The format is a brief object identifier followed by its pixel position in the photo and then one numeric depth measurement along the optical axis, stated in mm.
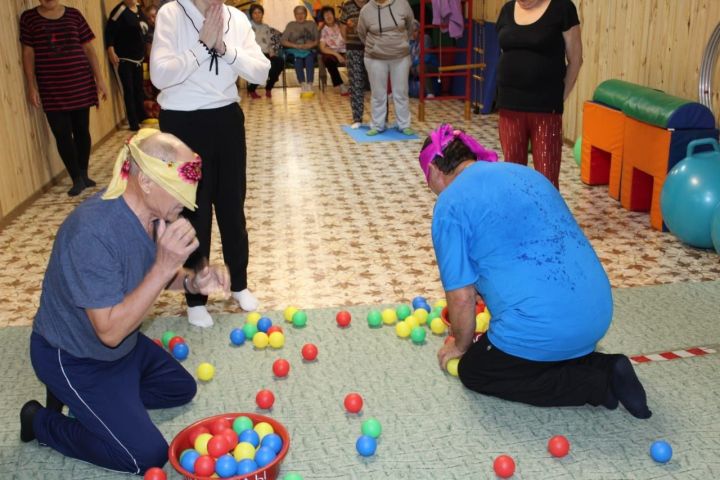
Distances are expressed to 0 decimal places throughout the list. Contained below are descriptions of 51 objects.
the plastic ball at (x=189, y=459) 2463
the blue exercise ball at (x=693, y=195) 4355
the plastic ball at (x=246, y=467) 2426
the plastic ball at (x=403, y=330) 3504
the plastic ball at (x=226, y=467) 2424
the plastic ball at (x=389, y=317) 3658
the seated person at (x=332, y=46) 12305
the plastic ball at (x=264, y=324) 3607
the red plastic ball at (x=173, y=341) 3425
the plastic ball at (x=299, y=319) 3662
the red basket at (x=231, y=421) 2357
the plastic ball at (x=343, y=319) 3646
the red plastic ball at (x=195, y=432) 2598
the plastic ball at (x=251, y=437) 2588
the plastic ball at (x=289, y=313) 3722
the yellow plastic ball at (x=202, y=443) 2553
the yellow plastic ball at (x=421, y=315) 3605
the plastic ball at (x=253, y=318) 3695
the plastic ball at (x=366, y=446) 2600
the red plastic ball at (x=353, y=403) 2883
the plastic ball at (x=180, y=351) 3369
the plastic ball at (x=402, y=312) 3697
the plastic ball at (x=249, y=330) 3570
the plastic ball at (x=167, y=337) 3486
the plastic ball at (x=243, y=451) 2518
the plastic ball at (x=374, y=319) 3639
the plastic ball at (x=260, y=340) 3459
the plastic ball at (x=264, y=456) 2465
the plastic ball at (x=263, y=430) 2645
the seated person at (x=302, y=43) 12148
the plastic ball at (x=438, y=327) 3516
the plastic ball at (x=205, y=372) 3156
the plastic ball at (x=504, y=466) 2446
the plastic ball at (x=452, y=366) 3112
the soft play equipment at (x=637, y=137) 4754
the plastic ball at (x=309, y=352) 3314
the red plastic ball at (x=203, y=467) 2406
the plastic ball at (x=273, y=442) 2523
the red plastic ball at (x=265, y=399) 2941
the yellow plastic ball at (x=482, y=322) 3498
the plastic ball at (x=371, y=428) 2691
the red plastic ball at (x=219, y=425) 2652
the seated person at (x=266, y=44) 11672
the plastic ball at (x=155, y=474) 2436
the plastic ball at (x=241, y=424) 2672
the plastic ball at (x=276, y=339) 3445
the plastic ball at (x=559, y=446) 2549
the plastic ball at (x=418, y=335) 3441
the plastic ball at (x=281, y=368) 3189
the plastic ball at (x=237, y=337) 3504
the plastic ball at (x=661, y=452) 2492
